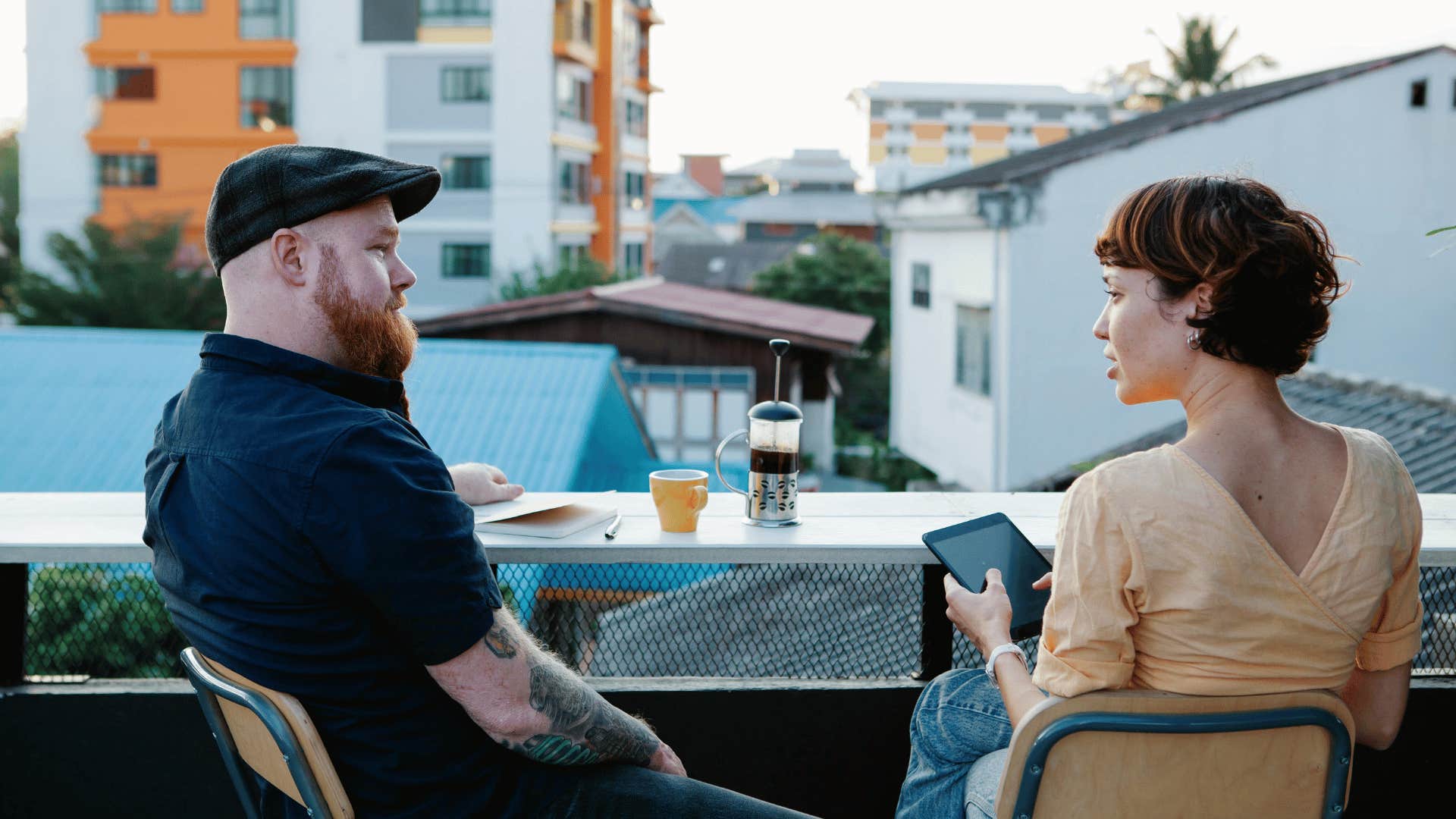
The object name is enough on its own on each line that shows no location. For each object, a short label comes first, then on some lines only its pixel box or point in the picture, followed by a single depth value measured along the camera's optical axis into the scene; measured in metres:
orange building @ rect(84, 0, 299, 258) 27.64
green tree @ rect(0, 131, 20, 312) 32.47
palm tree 36.31
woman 1.38
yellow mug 2.00
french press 2.08
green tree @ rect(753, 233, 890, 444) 28.19
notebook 1.94
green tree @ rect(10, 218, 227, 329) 23.92
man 1.41
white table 1.92
